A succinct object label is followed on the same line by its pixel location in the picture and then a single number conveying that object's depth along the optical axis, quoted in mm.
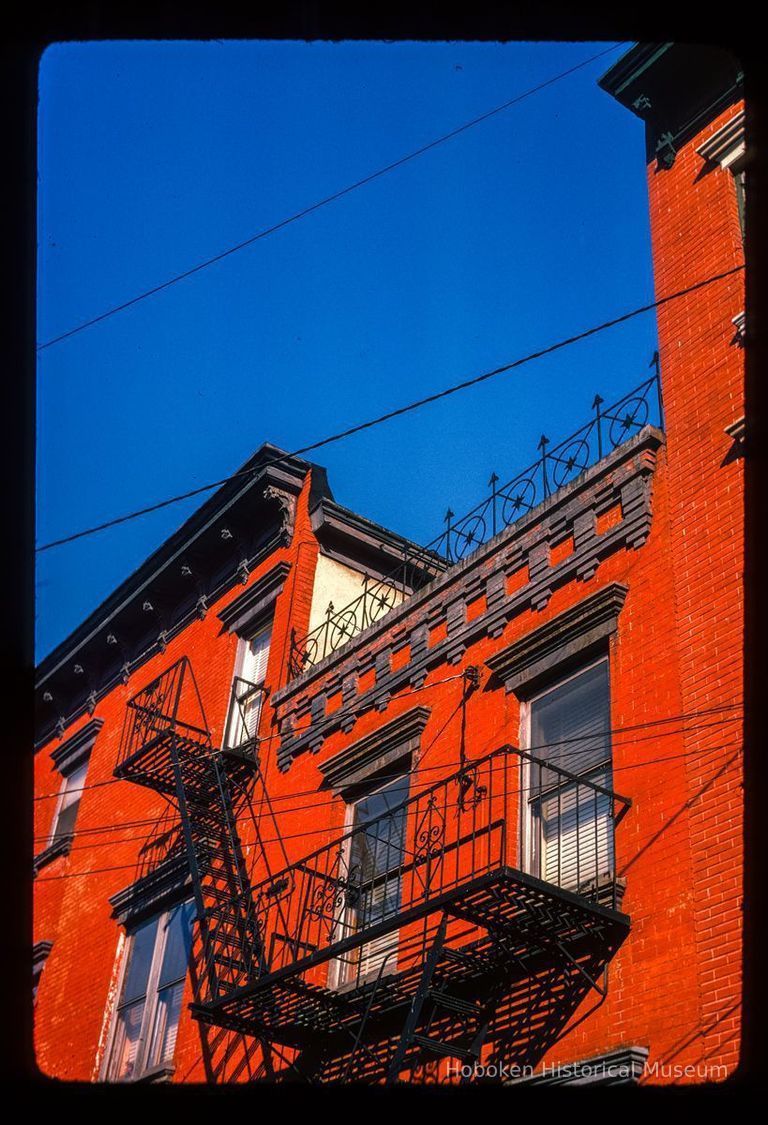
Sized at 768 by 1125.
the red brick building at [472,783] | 10367
